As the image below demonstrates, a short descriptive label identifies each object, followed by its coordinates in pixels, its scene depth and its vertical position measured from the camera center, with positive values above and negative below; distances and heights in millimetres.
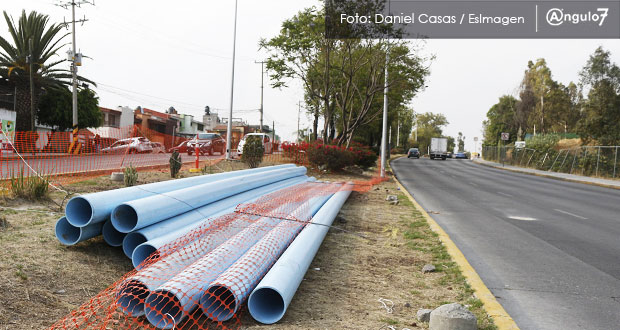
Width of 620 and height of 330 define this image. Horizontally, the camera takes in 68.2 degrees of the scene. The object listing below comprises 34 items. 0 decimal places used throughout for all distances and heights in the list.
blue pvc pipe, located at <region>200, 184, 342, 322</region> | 3617 -1220
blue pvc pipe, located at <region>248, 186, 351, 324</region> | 3680 -1245
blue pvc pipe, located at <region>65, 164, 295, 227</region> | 4742 -790
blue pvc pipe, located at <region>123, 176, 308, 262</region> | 4543 -1088
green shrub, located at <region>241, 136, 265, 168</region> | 18219 -641
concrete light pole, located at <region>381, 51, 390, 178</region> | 21625 +1014
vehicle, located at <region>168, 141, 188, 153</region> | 29247 -877
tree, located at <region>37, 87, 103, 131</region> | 33125 +1465
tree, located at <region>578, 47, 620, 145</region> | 31545 +2415
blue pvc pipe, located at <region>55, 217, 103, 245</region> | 4832 -1106
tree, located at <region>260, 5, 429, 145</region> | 21938 +4080
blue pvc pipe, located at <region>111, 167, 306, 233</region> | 4801 -860
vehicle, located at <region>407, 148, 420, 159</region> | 66062 -1514
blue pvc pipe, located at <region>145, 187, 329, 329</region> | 3461 -1209
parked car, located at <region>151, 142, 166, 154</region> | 22688 -806
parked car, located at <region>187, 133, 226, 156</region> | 28469 -592
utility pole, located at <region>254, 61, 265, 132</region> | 51009 +4947
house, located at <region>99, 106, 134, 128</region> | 46688 +1563
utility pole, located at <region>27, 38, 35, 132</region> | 27877 +2473
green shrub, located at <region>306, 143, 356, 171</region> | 20062 -762
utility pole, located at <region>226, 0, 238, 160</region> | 23203 +2256
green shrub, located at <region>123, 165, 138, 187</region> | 9672 -966
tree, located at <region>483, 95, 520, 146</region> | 72375 +4005
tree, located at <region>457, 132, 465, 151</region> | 153000 +812
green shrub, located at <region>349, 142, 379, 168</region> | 24512 -790
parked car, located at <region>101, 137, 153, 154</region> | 21953 -741
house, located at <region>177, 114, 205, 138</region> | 71875 +1536
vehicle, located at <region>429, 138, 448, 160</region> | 62312 -625
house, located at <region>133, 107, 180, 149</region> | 54719 +1569
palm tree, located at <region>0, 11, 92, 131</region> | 28781 +4540
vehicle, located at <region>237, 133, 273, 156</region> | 30764 -488
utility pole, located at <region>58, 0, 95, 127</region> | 28000 +4040
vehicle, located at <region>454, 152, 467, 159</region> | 78500 -1927
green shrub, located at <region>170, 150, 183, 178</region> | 12688 -843
